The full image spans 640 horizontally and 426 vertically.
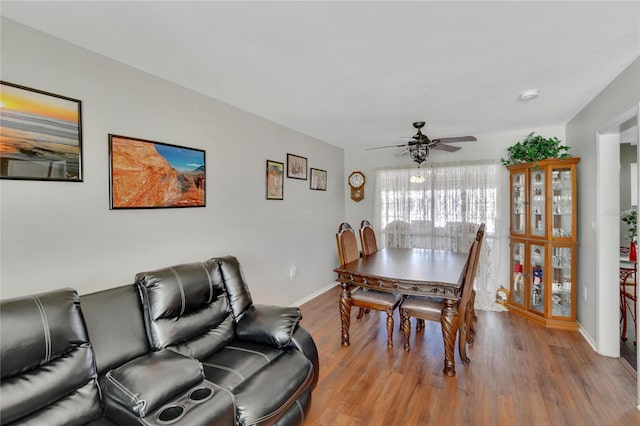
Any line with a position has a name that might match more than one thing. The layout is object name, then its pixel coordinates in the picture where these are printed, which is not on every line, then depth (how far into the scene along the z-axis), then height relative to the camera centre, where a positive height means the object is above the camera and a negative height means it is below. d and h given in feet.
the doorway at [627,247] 9.16 -1.57
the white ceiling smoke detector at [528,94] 8.85 +3.61
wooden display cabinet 11.15 -1.21
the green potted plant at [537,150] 11.63 +2.50
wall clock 17.78 +1.68
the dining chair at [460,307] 8.19 -2.88
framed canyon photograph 7.06 +1.01
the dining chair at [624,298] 9.93 -3.03
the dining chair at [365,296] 9.48 -2.87
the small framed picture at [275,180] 12.03 +1.34
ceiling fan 10.36 +2.42
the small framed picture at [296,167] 13.34 +2.12
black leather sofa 4.05 -2.53
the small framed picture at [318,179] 15.15 +1.72
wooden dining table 8.11 -1.98
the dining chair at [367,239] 12.78 -1.24
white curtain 14.10 +0.09
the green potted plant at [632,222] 9.41 -0.34
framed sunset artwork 5.39 +1.52
